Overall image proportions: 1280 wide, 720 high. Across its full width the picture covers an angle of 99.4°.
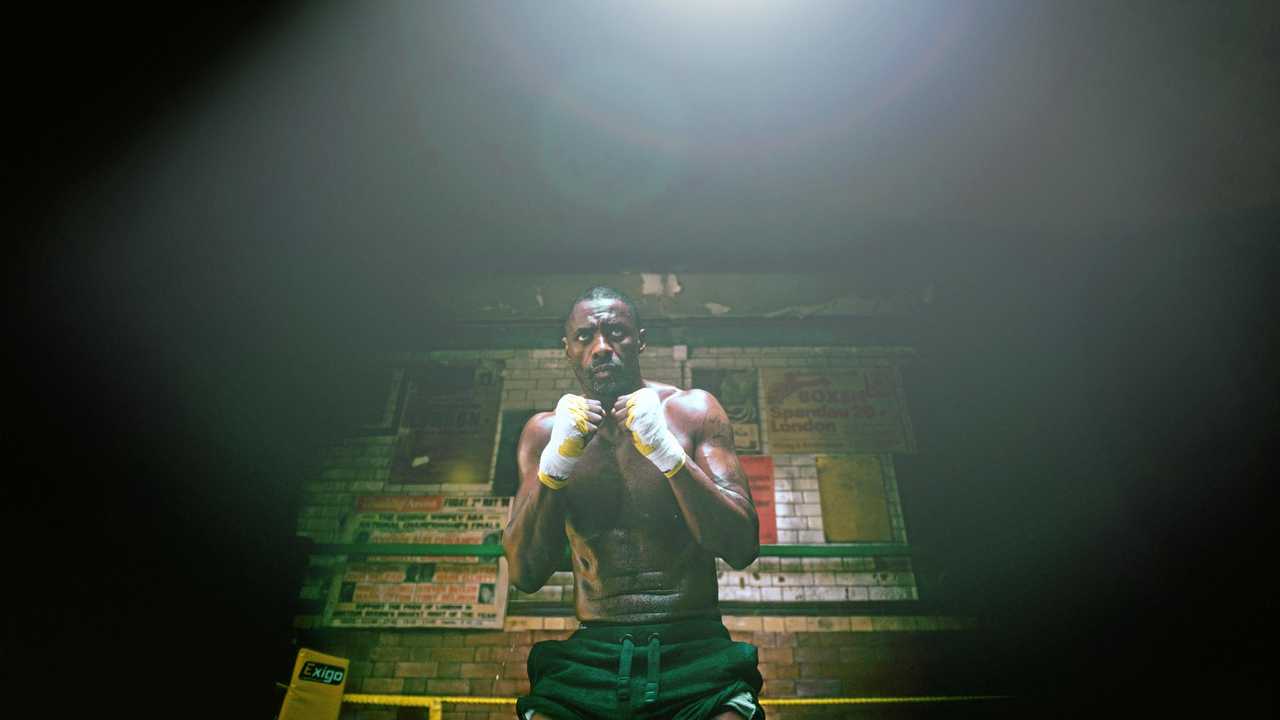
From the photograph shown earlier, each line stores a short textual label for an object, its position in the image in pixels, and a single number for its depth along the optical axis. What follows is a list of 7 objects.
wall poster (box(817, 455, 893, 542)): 3.07
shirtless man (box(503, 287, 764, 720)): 1.93
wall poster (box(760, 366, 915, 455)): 3.31
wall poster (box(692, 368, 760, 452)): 3.34
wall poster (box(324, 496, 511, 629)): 2.95
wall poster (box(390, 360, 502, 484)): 3.28
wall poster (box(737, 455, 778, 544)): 3.07
